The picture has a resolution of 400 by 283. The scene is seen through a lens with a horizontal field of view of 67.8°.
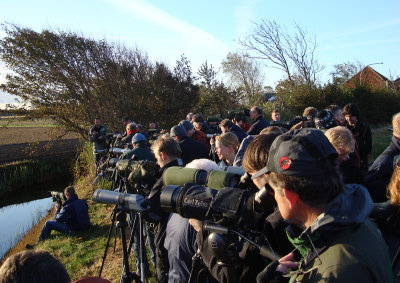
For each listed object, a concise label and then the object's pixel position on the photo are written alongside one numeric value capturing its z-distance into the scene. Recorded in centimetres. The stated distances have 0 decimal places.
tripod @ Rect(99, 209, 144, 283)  237
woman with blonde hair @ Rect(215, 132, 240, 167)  361
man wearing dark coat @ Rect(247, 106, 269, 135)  555
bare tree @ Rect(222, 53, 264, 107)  2127
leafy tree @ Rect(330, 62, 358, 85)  2642
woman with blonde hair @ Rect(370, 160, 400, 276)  192
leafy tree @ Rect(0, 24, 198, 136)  1186
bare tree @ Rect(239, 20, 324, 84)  1631
